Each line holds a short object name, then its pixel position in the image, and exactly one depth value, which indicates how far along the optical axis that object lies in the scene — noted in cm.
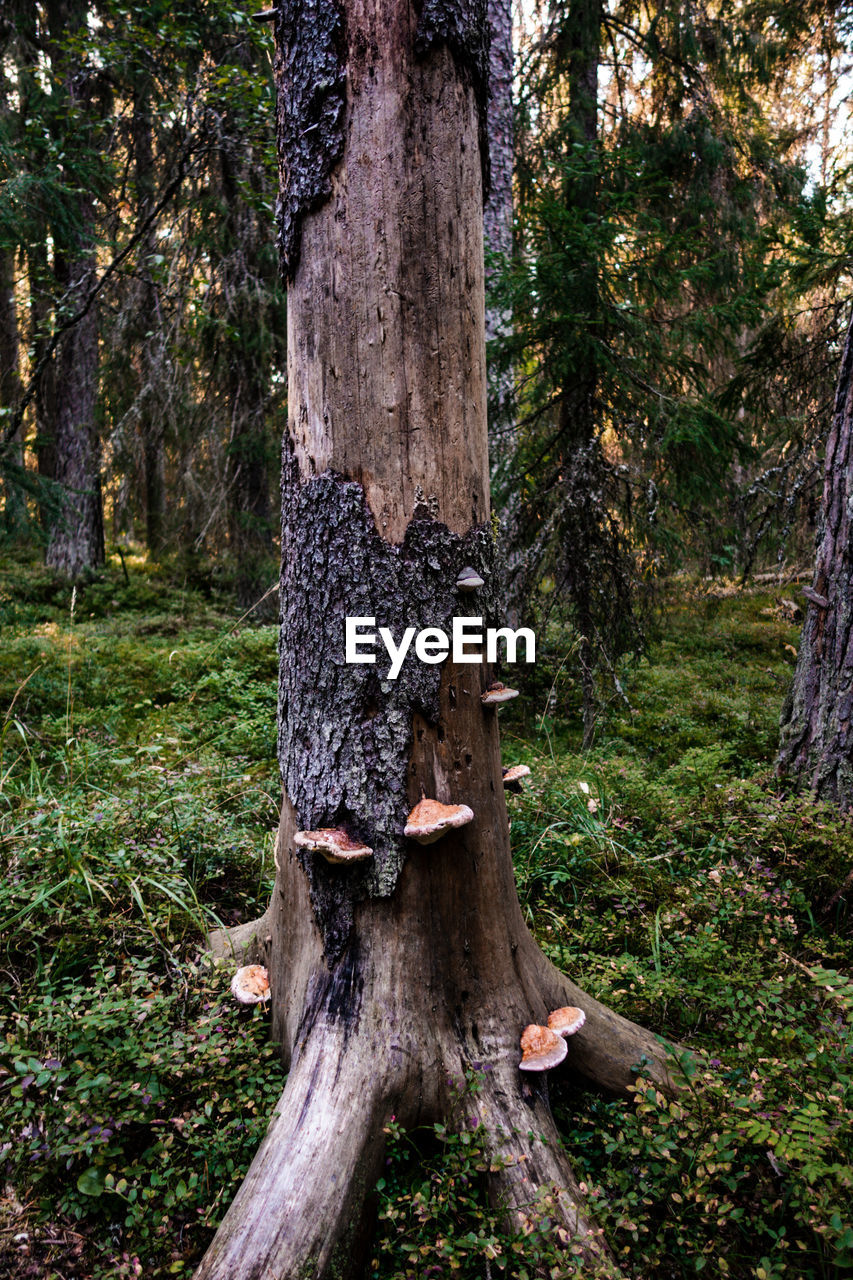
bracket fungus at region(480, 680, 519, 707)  228
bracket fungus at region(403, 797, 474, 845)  203
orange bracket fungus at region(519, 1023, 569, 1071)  217
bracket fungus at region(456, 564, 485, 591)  221
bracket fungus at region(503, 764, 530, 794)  255
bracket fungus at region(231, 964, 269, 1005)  249
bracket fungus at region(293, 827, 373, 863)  204
